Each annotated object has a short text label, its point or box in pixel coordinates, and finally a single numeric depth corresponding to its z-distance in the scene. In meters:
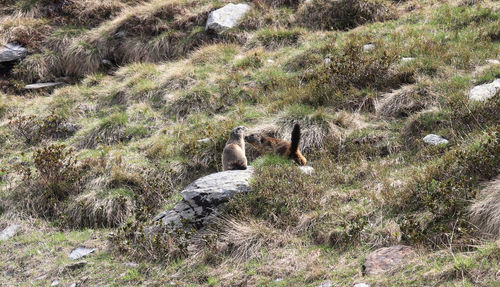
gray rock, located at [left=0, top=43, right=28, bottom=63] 31.78
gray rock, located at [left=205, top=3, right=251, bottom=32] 30.04
